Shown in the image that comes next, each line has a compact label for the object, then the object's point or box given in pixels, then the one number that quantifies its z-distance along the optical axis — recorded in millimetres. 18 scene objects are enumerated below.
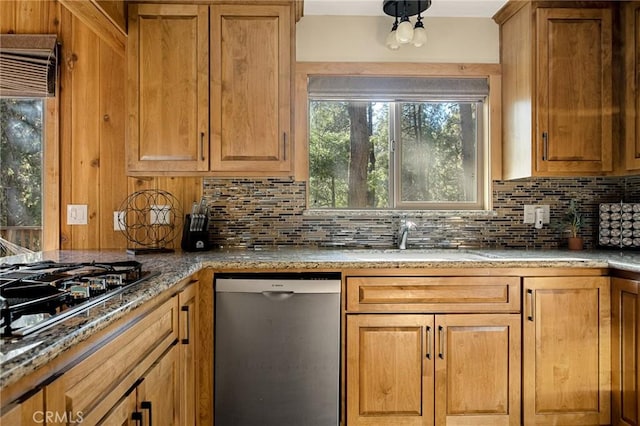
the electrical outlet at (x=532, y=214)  2434
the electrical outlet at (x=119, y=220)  2322
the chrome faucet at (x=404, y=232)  2344
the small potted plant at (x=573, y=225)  2338
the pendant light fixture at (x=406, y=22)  2135
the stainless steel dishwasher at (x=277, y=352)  1779
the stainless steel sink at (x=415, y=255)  1886
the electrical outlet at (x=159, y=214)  2324
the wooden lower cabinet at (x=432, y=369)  1821
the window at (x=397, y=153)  2482
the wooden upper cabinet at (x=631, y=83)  2053
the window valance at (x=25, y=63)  2199
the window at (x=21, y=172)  2307
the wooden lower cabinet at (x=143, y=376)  805
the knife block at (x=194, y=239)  2213
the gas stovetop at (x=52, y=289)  783
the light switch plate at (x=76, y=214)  2291
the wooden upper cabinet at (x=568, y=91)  2115
